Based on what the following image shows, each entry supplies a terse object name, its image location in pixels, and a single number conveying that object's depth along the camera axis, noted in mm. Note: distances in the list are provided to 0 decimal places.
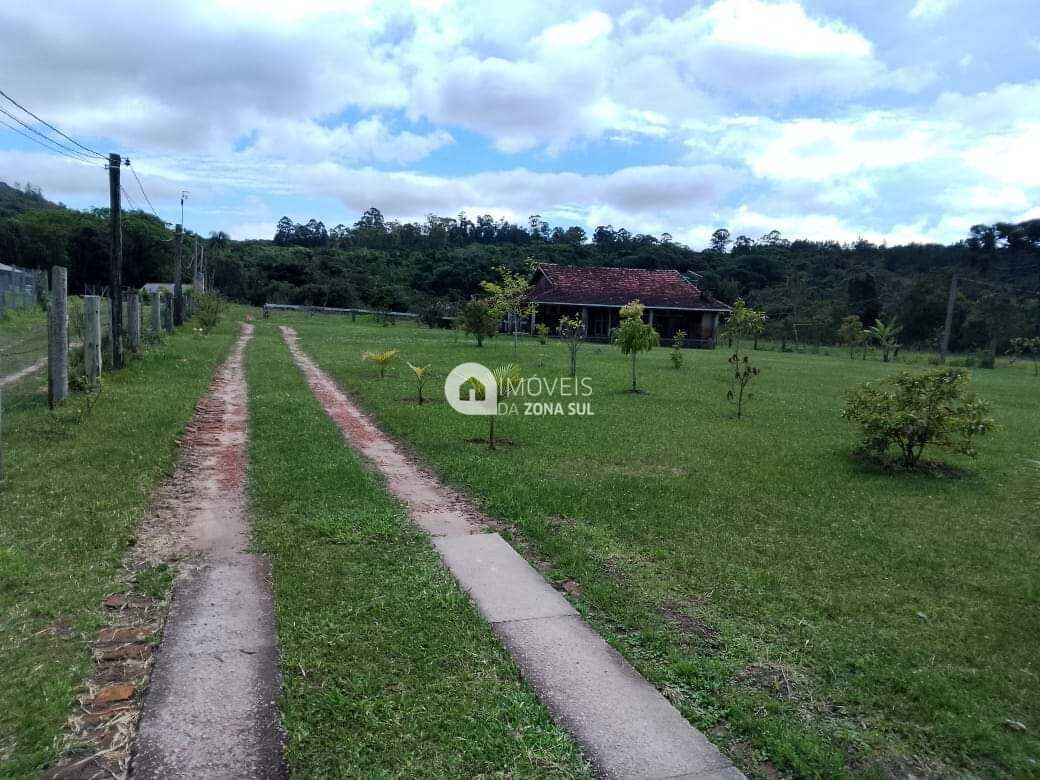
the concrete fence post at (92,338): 10152
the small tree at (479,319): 24500
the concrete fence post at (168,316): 23006
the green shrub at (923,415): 8117
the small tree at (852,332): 35438
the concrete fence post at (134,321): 14749
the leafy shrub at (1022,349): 30078
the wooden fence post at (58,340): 8641
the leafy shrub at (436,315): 39625
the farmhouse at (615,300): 37406
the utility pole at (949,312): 28297
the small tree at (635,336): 14070
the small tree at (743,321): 31969
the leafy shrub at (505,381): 9383
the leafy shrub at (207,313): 26091
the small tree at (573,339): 16572
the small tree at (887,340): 32688
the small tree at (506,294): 24984
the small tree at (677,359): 21803
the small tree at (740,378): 11914
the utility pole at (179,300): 26375
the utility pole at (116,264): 13250
